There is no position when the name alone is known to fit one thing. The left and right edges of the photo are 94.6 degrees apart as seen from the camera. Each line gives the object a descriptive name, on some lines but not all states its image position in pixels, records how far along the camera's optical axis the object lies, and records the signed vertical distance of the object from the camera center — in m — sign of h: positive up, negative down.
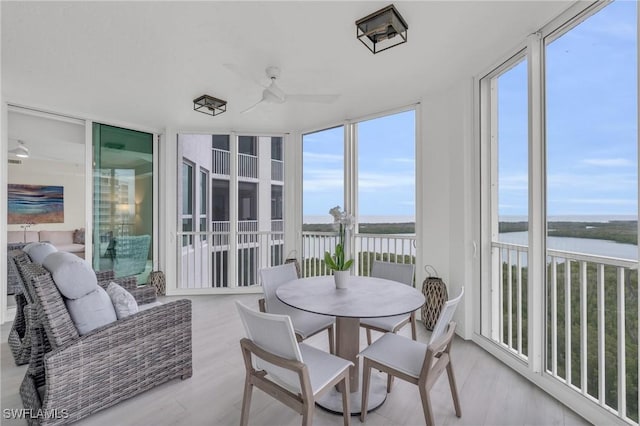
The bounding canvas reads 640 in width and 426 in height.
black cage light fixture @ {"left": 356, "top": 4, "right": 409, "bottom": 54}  1.87 +1.25
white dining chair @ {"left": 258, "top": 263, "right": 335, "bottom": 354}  2.25 -0.81
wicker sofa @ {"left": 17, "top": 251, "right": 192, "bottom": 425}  1.70 -0.92
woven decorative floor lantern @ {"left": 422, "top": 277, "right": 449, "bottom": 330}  3.04 -0.86
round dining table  1.74 -0.56
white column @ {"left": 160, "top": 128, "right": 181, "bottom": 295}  4.55 +0.16
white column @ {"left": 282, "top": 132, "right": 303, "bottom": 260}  4.70 +0.35
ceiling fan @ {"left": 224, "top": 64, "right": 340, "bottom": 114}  2.54 +1.15
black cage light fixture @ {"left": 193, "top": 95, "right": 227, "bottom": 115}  3.30 +1.28
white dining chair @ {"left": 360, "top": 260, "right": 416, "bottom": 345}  2.26 -0.59
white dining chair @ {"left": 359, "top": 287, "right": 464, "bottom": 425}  1.54 -0.85
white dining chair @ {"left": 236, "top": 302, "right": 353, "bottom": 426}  1.36 -0.82
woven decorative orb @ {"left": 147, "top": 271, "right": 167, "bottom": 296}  4.36 -0.99
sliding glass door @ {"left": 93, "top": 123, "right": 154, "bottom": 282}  4.08 +0.20
